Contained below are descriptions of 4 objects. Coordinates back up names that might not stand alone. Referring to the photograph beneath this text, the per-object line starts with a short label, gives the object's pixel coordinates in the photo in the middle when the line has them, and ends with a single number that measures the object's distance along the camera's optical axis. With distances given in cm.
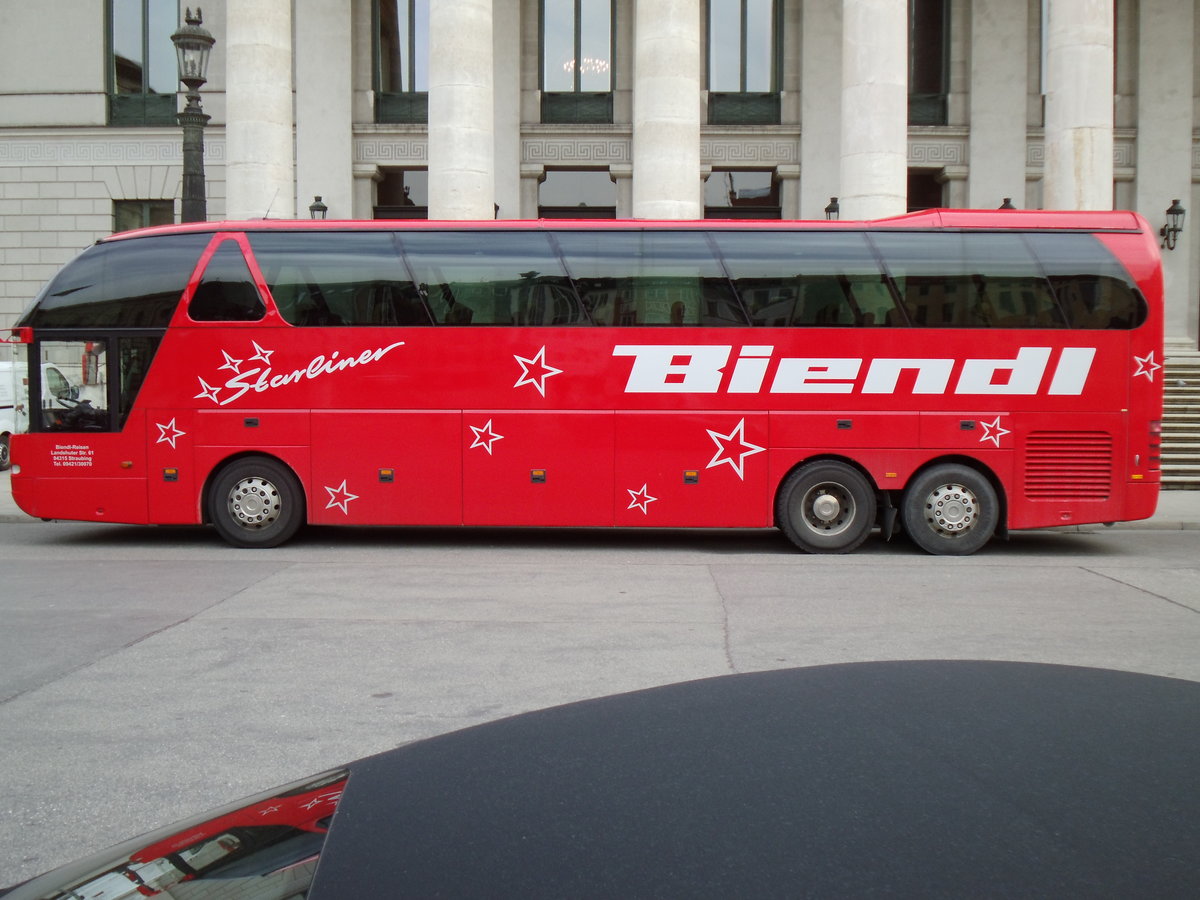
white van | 1316
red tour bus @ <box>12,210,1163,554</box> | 1255
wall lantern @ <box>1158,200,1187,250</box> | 2647
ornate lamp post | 1512
